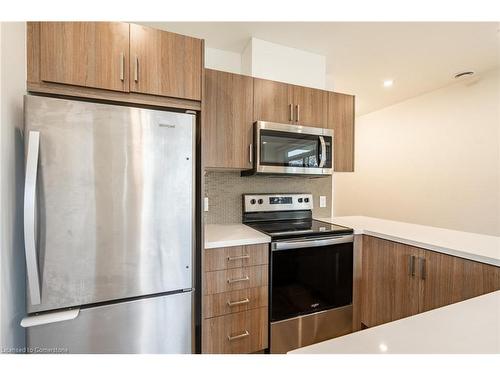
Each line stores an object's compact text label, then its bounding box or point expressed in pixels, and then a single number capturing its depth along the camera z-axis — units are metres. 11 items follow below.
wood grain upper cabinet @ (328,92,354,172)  2.15
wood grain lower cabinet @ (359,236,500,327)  1.25
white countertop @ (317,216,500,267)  1.25
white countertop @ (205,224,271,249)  1.46
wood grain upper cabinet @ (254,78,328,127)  1.89
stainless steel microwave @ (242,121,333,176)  1.84
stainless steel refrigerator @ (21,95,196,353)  1.01
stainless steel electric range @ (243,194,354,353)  1.60
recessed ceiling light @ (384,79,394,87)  2.89
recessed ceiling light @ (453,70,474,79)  2.58
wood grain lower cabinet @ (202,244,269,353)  1.45
